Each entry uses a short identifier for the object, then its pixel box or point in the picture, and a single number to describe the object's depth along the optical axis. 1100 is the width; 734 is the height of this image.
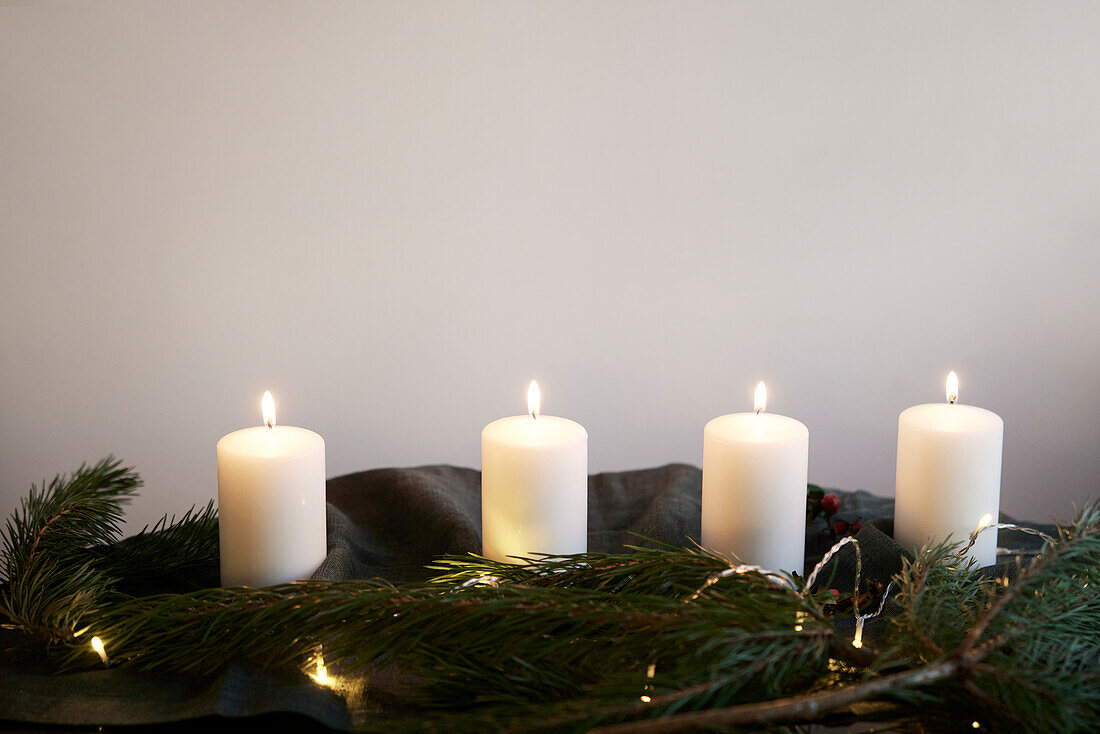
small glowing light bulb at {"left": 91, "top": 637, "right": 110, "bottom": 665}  0.52
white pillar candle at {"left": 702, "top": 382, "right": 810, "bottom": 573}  0.67
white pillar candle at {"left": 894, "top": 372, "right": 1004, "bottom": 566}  0.71
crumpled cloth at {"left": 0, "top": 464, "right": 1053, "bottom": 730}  0.48
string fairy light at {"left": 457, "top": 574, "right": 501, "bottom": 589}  0.55
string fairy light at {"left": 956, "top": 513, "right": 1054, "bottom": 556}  0.71
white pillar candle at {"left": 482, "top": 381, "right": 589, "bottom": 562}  0.67
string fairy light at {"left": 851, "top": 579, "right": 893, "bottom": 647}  0.56
